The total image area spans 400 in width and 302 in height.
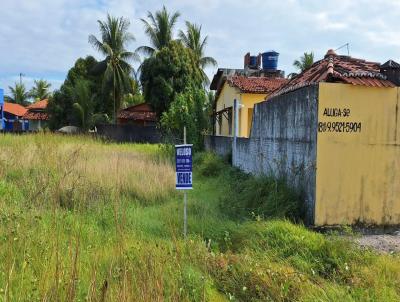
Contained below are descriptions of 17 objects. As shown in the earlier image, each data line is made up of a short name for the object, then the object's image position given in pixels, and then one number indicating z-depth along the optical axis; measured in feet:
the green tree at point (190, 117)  55.42
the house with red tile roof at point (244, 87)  60.59
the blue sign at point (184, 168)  17.56
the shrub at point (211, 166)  39.01
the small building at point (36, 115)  142.03
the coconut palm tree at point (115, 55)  103.71
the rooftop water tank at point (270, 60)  69.65
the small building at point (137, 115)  114.32
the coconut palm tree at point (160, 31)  103.60
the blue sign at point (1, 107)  108.34
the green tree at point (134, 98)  125.18
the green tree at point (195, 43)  110.22
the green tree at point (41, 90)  180.88
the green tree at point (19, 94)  189.78
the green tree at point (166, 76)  91.25
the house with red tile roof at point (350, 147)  19.89
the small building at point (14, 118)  151.04
